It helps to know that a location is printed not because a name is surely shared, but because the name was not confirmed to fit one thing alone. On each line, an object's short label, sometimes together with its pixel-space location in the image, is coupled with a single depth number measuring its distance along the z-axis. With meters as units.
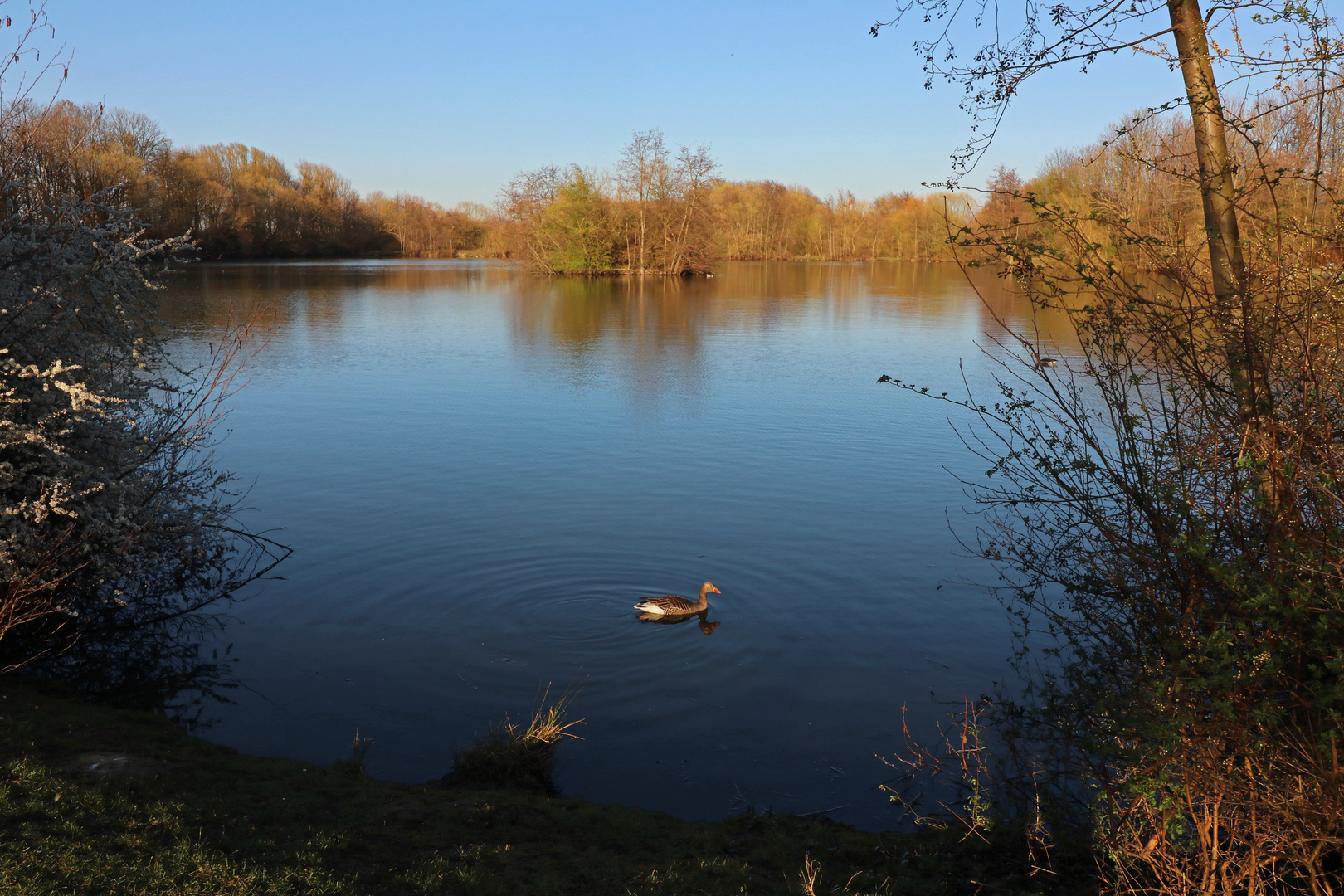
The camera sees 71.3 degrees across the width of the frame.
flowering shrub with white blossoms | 7.79
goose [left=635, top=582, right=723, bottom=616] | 9.05
